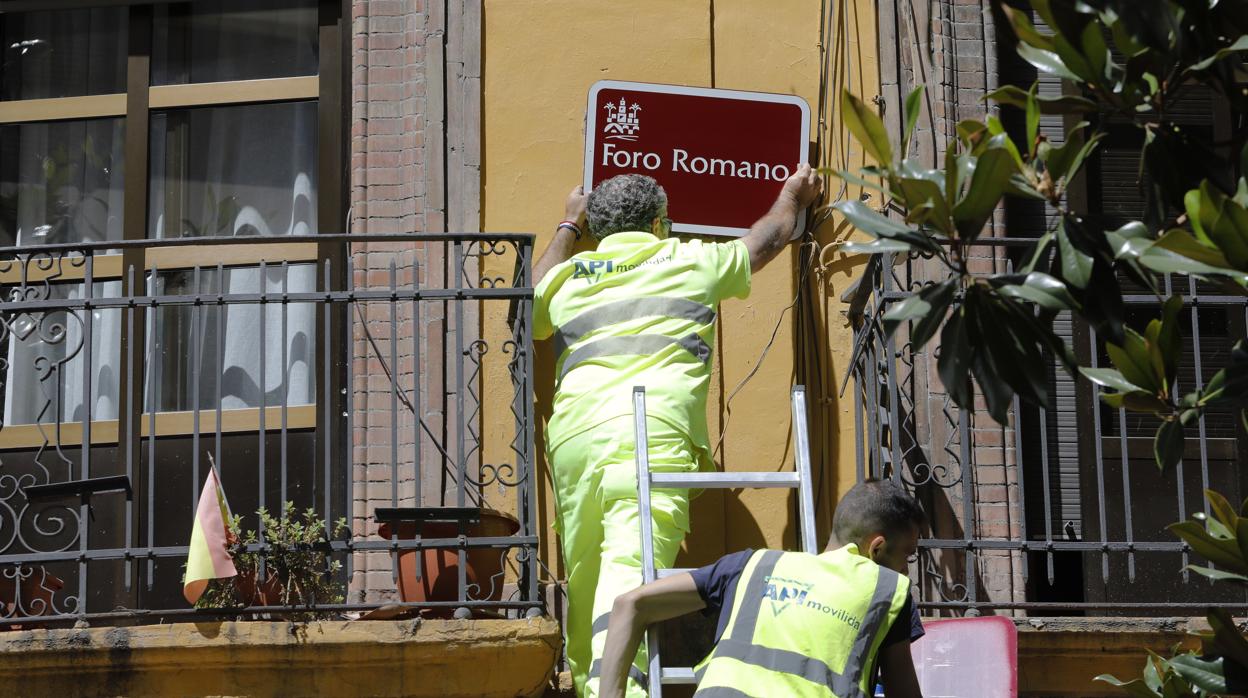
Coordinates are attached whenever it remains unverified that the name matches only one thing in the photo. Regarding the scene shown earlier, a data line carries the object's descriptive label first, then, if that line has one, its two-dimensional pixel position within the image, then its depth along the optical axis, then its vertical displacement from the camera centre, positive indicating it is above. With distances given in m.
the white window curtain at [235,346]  14.65 +0.95
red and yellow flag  11.58 +0.09
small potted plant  11.86 +0.01
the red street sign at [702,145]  13.83 +1.66
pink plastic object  11.16 -0.31
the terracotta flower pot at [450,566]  12.03 +0.01
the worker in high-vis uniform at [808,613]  8.50 -0.12
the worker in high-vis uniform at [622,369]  10.98 +0.65
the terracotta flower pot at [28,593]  12.16 -0.07
